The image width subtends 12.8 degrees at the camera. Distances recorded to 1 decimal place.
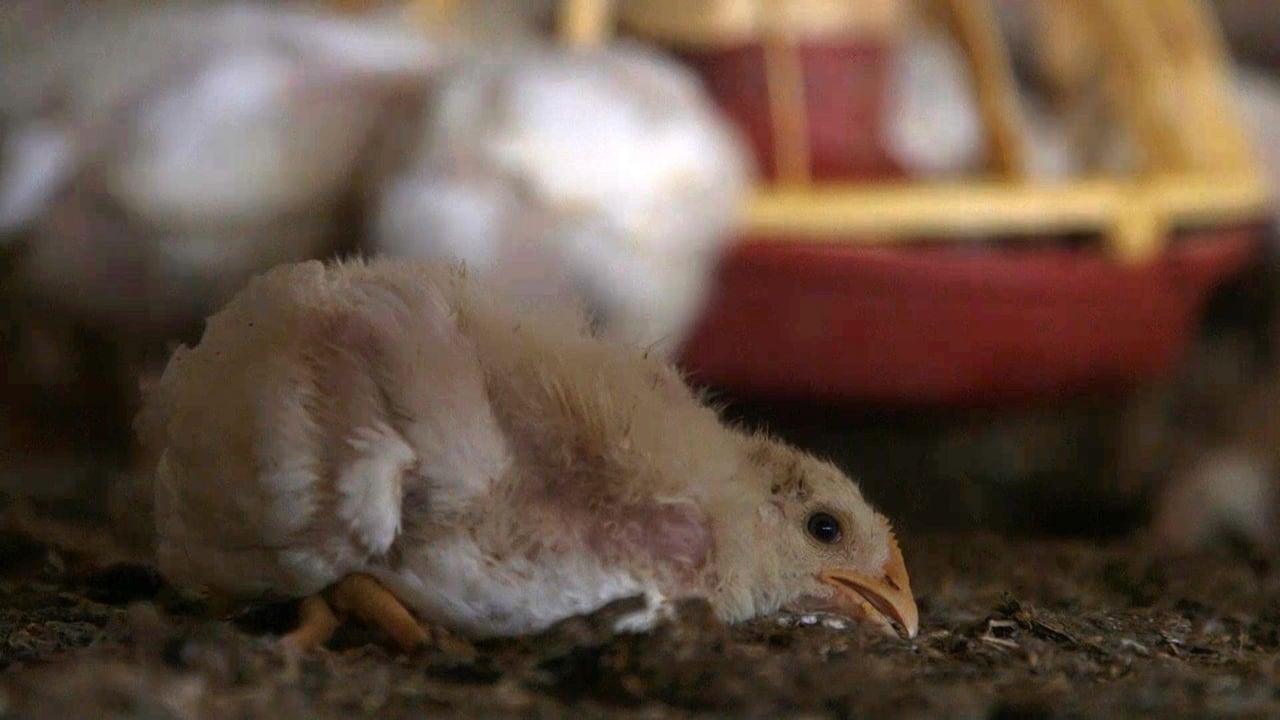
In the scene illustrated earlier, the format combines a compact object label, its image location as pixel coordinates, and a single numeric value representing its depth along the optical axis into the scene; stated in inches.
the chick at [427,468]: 51.6
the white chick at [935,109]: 134.0
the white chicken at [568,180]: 69.8
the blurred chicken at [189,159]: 78.2
